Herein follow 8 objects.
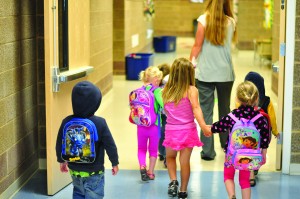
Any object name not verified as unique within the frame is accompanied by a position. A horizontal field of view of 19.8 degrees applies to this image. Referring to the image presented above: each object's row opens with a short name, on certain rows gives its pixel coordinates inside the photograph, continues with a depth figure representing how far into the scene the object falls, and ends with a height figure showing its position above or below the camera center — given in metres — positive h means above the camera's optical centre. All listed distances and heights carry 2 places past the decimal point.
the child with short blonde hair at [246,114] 6.31 -0.98
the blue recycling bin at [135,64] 17.90 -1.75
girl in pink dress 6.96 -1.06
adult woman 8.64 -0.75
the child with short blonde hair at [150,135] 7.84 -1.43
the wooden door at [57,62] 6.95 -0.71
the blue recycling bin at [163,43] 27.26 -2.02
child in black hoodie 5.58 -1.10
